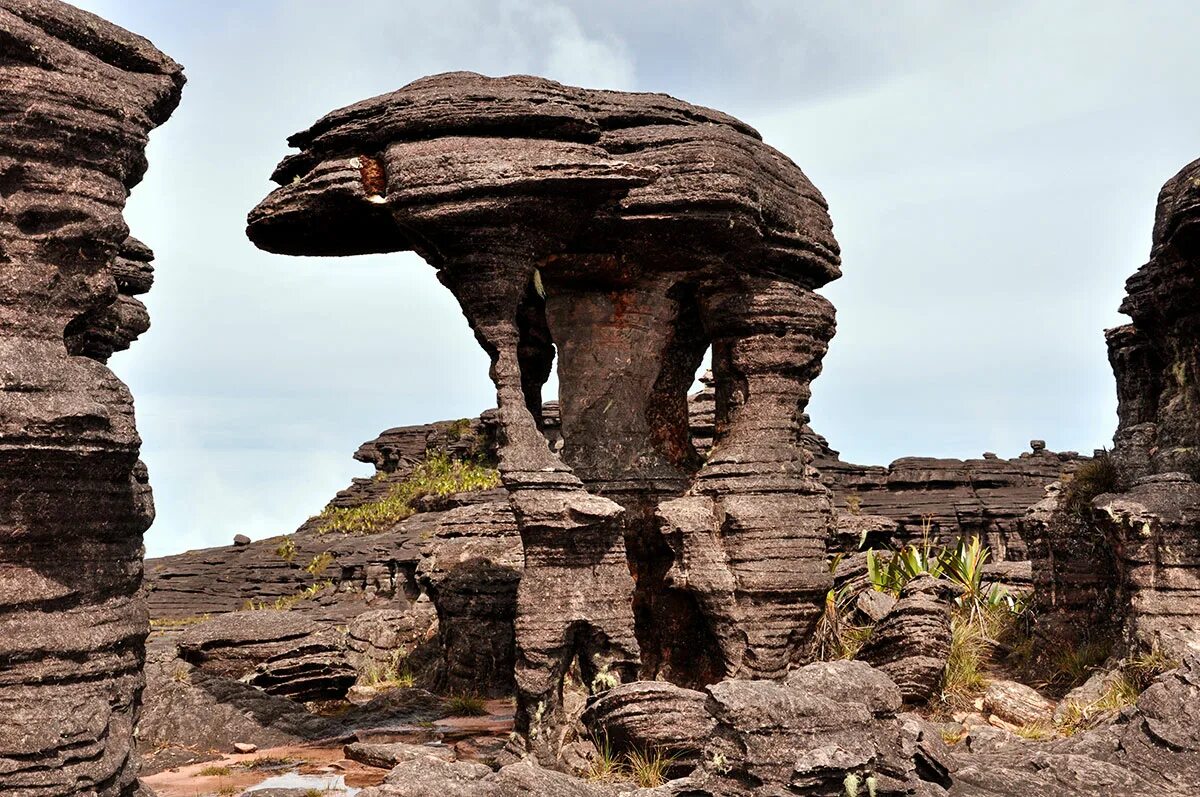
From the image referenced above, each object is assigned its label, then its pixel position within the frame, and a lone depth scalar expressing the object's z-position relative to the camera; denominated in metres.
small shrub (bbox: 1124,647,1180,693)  11.96
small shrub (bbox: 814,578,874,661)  13.77
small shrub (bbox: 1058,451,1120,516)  14.92
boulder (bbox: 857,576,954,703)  12.98
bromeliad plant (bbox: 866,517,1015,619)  15.63
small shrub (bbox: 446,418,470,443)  35.78
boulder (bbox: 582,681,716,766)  10.20
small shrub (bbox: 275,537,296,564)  28.32
